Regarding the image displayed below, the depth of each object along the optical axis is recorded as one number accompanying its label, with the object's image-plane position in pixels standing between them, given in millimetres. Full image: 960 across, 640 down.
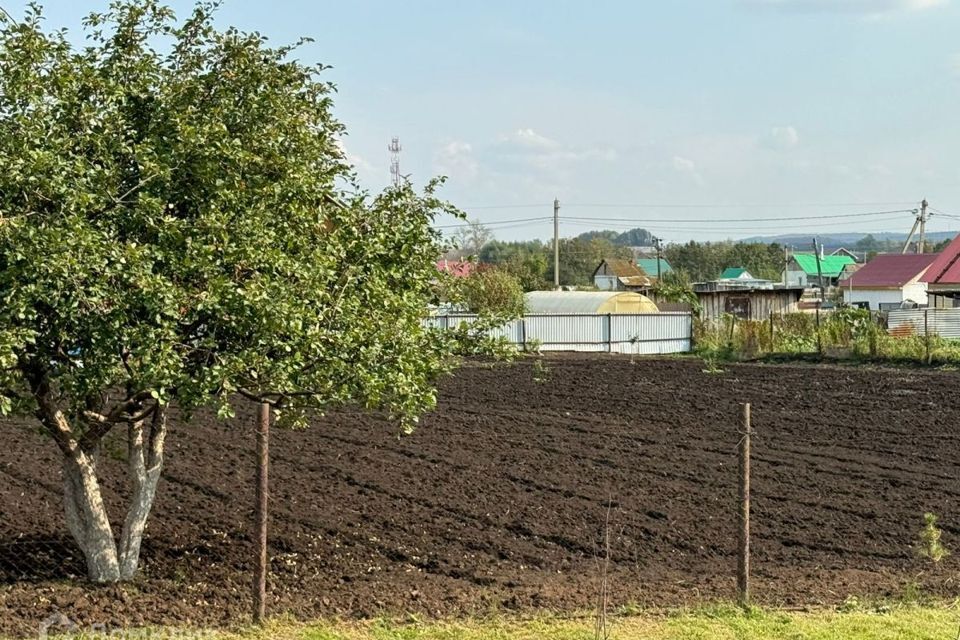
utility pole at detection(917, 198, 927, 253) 76131
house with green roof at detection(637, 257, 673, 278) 137300
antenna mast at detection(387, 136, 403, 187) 92750
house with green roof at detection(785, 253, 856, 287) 121812
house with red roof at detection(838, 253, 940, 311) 75000
